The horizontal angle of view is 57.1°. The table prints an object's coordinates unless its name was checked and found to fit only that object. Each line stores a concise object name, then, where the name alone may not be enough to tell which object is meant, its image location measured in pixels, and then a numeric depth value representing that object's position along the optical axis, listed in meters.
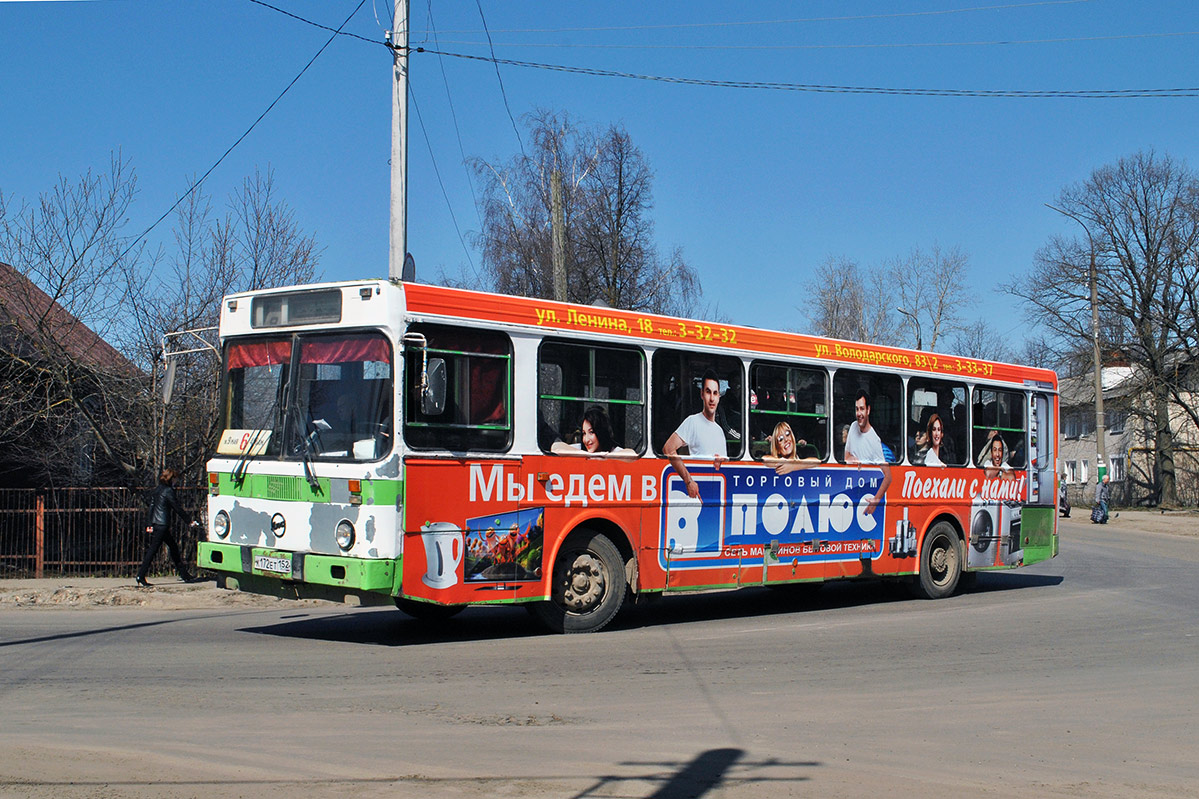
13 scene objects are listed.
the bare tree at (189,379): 17.33
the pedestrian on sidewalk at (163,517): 14.99
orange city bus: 9.53
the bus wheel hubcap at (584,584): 10.90
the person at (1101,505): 39.50
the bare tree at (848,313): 53.62
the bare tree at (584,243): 37.19
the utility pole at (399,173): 14.23
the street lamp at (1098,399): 41.31
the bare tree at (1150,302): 49.31
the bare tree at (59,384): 16.67
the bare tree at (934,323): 52.19
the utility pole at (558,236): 20.95
